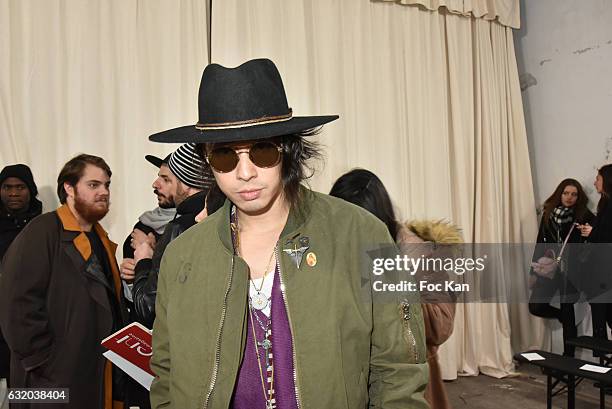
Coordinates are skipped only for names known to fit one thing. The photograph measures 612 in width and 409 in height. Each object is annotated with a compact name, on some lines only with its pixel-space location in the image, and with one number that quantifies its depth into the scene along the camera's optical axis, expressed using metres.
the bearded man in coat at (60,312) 2.41
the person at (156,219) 2.51
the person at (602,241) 4.33
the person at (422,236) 1.88
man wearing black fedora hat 1.16
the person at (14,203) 3.03
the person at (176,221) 1.95
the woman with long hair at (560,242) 4.68
